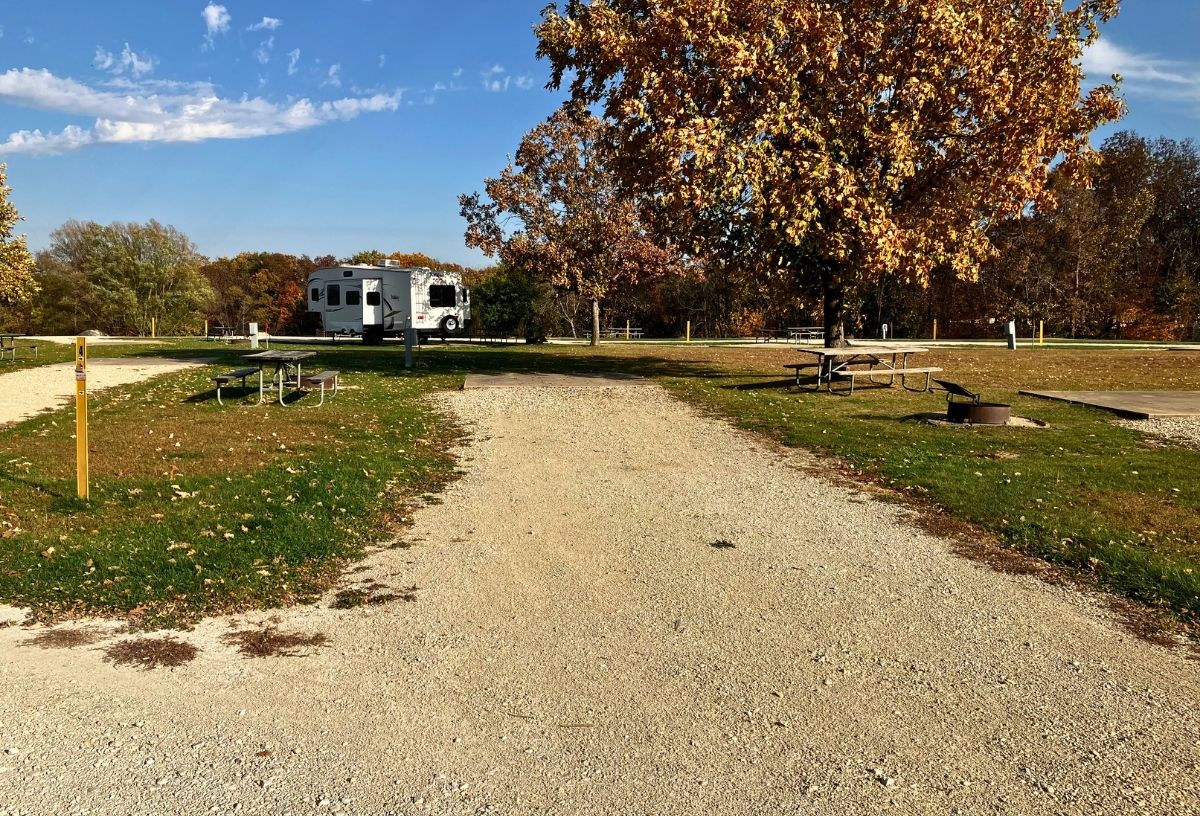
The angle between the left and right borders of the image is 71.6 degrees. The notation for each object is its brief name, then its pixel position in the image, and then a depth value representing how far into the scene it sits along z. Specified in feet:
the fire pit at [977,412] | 35.09
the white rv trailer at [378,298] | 102.53
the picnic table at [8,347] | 70.08
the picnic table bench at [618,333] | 153.48
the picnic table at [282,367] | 41.32
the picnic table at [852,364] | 48.01
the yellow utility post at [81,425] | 19.97
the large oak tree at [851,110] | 45.06
